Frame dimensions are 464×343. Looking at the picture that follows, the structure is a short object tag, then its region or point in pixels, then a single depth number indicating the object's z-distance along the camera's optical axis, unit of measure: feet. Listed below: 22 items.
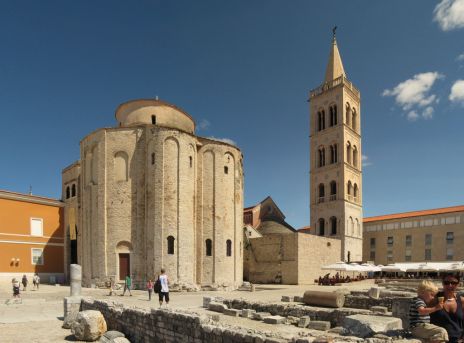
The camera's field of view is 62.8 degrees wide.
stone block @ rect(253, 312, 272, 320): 45.85
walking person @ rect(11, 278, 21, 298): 69.30
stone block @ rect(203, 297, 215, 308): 57.62
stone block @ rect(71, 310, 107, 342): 38.91
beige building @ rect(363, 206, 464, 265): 173.68
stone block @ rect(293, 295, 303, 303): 59.01
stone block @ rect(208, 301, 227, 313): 52.25
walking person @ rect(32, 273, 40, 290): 93.61
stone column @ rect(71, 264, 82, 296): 51.19
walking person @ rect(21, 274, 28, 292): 92.94
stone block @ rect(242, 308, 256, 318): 47.23
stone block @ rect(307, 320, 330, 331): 40.39
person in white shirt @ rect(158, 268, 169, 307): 53.65
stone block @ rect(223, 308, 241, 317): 48.84
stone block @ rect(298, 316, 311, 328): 42.29
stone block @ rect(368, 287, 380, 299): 53.91
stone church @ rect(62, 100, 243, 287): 92.84
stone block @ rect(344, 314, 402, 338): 26.86
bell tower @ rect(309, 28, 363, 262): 163.73
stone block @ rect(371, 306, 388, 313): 46.97
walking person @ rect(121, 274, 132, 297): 77.29
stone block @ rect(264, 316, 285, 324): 43.25
